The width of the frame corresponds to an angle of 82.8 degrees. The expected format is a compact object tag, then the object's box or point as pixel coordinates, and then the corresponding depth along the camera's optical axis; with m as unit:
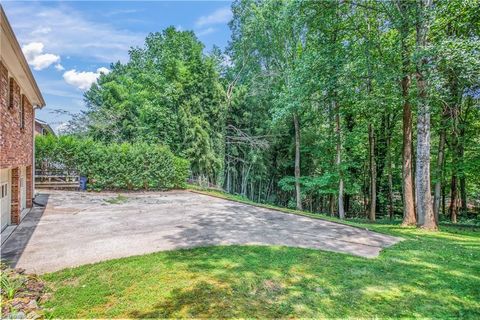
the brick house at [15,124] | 4.97
